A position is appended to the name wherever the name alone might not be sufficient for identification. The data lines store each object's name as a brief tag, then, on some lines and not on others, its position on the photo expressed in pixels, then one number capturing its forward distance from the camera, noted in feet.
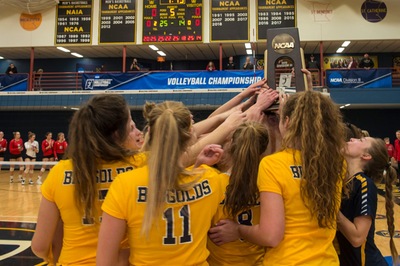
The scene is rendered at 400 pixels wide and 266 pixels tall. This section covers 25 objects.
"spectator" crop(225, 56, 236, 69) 44.21
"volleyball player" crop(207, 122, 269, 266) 5.07
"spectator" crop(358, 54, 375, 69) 43.62
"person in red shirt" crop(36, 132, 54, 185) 39.84
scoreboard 41.34
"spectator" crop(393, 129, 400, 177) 36.28
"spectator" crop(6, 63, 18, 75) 45.42
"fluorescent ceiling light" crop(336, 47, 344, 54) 49.46
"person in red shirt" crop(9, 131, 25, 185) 38.94
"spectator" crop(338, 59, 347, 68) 52.08
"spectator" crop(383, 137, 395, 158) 37.70
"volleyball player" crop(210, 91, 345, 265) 4.54
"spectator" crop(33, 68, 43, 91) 47.13
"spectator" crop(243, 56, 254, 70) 42.28
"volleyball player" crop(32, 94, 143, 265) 4.78
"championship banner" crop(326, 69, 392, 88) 38.93
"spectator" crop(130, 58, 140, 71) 43.59
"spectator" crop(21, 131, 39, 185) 39.45
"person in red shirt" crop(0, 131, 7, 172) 38.84
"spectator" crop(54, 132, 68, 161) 40.04
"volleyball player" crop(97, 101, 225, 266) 4.12
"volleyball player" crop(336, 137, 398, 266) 5.48
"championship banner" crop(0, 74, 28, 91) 42.20
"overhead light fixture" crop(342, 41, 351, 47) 45.47
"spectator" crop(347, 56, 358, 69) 44.10
